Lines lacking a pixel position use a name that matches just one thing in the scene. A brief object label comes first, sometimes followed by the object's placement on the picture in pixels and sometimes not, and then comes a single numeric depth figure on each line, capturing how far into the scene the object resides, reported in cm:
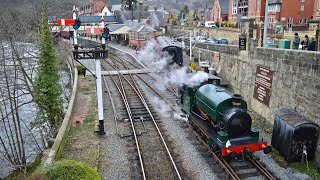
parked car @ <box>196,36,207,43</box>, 3409
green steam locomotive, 962
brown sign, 1380
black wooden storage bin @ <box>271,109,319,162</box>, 981
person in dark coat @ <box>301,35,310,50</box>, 1471
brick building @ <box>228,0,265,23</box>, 4284
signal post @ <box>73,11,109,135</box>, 1235
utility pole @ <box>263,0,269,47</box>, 1450
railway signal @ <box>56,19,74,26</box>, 1175
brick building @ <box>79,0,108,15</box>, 9262
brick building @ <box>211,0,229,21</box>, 5920
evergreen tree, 1510
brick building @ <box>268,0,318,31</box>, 3959
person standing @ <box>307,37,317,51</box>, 1340
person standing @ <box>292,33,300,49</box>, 1497
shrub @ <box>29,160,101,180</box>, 723
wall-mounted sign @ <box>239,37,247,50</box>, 1606
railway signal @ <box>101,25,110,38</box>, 1224
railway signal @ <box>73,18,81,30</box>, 1166
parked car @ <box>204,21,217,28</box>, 5066
